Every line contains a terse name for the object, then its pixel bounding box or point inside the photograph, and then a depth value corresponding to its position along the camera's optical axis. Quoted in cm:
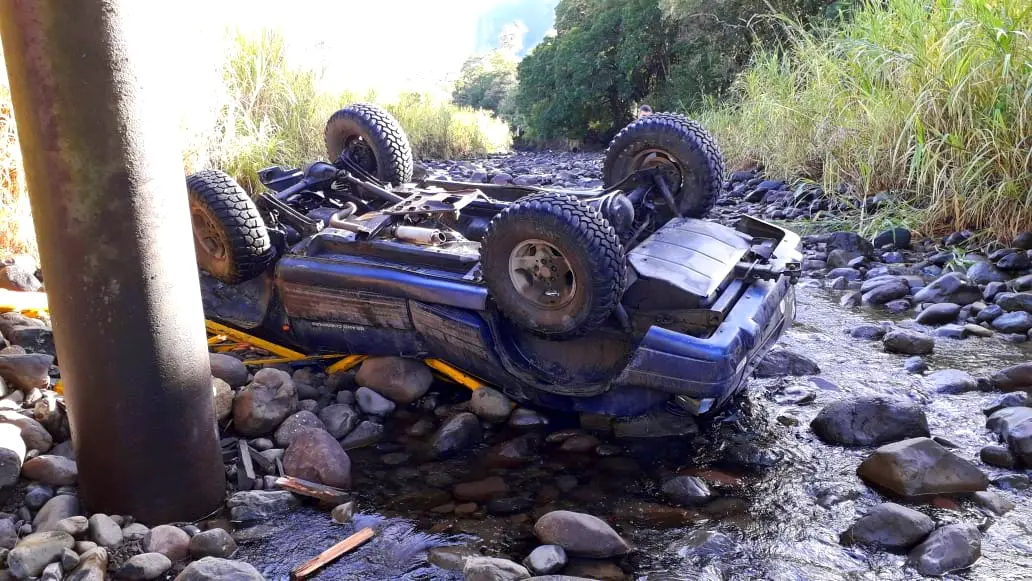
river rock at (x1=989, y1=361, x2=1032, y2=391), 427
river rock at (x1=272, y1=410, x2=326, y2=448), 392
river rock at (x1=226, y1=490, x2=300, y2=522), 335
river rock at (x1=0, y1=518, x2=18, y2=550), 304
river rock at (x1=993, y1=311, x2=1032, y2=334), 506
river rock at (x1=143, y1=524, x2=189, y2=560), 301
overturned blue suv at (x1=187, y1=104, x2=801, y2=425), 364
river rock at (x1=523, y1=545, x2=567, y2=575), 294
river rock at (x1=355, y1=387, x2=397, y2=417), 434
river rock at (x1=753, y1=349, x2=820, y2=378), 466
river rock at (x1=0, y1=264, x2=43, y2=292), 529
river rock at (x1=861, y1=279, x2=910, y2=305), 591
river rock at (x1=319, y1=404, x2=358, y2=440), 414
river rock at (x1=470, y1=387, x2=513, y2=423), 419
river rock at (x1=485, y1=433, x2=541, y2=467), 382
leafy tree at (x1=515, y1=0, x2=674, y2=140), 2441
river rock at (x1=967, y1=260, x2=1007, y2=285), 591
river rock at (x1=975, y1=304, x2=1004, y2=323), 528
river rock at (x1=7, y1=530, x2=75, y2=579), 286
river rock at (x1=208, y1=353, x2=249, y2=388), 434
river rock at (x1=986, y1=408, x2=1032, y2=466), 351
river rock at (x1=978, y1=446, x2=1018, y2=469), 352
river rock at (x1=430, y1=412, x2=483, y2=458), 394
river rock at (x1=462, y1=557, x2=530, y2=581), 282
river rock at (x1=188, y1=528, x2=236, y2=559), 306
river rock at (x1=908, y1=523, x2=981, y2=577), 284
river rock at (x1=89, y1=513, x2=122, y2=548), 301
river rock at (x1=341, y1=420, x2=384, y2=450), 408
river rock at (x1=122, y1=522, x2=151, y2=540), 306
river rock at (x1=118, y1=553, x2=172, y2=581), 292
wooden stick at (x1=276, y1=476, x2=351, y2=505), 351
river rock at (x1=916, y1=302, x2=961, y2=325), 538
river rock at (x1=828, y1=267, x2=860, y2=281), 656
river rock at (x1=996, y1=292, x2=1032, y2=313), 532
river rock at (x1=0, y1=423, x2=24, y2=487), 334
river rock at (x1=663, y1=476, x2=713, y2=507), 342
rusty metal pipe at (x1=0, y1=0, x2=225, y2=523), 263
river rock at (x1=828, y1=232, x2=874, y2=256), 705
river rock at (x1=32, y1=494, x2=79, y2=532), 314
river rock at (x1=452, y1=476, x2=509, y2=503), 353
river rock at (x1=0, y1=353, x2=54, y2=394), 396
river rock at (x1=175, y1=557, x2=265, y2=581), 277
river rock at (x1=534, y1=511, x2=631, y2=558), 303
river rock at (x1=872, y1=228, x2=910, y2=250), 697
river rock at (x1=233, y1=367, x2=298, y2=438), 398
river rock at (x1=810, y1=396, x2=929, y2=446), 380
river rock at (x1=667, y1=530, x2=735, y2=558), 303
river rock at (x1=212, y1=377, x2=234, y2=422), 400
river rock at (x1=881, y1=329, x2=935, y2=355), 488
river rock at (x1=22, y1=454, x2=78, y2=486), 339
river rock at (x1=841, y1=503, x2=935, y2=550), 299
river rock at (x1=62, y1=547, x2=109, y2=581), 282
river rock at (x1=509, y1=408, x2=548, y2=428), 417
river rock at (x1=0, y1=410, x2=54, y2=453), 360
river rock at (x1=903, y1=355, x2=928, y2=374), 461
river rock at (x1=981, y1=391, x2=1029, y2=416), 400
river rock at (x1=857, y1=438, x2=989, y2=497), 331
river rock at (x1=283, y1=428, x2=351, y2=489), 365
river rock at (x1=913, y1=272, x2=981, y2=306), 569
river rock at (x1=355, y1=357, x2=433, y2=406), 443
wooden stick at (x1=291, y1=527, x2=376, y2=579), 297
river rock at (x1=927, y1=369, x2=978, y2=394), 432
